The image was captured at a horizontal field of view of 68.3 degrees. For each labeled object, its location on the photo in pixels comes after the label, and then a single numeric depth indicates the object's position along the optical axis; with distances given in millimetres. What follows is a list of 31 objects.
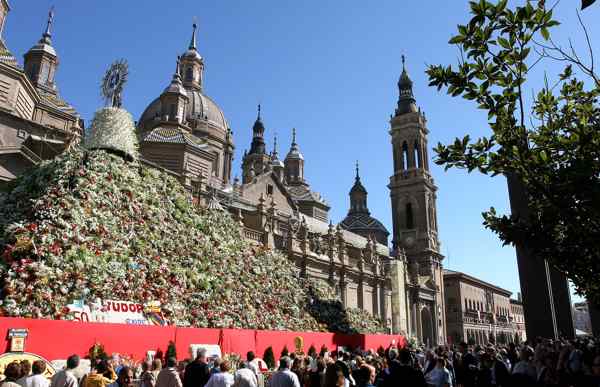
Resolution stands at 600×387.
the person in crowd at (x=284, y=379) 8133
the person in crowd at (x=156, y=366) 9546
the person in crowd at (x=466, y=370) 12320
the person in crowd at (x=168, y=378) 8370
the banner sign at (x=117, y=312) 12484
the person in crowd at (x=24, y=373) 6746
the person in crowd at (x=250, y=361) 10062
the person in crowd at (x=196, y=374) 9164
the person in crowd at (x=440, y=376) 10203
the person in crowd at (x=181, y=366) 11001
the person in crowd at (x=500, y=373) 10156
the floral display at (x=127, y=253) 12727
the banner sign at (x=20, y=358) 9375
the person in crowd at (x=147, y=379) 8797
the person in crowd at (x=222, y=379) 8289
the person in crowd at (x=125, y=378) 7742
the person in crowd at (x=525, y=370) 9508
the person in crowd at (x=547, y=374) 9938
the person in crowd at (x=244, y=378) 8648
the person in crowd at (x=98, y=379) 7180
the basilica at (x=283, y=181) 31797
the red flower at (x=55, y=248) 13227
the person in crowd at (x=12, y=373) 6508
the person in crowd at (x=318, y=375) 8648
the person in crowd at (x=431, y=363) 11328
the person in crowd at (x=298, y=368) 9820
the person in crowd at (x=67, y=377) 7266
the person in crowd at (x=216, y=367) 8854
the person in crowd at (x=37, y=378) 6742
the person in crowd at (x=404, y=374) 6594
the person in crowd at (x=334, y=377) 6109
